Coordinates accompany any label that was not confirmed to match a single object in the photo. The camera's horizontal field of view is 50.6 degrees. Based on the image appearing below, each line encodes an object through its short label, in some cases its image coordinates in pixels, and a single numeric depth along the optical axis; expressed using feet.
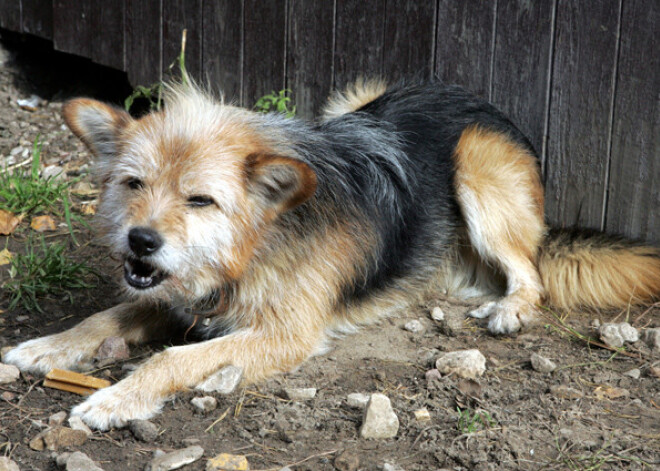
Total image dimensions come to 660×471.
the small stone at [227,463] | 7.66
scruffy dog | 9.38
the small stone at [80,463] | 7.64
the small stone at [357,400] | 9.16
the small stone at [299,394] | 9.54
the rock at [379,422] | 8.49
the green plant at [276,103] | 16.33
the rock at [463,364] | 9.96
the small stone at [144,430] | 8.56
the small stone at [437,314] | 12.48
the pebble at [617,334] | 10.88
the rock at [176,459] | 7.67
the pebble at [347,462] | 7.77
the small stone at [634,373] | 10.05
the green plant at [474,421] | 8.38
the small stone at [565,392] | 9.43
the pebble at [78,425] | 8.71
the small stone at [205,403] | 9.27
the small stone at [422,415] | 8.82
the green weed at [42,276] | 12.44
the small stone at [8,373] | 9.93
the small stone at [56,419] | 8.85
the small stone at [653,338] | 10.75
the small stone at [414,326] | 12.03
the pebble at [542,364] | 10.24
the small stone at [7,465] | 7.52
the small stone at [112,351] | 10.76
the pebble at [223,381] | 9.77
